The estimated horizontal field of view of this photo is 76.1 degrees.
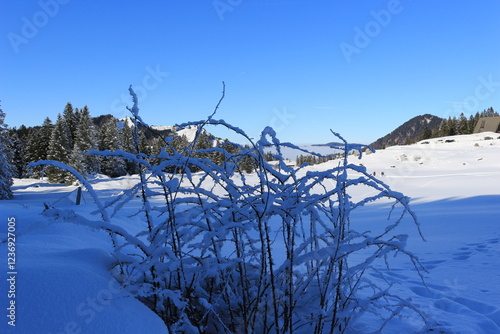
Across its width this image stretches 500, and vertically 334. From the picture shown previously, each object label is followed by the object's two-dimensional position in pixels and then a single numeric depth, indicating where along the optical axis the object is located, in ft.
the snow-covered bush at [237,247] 4.52
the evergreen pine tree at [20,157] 131.95
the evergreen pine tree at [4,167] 71.10
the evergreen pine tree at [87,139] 103.91
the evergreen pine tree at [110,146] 120.24
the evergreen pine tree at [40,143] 127.34
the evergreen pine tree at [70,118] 128.57
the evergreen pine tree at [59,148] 100.57
